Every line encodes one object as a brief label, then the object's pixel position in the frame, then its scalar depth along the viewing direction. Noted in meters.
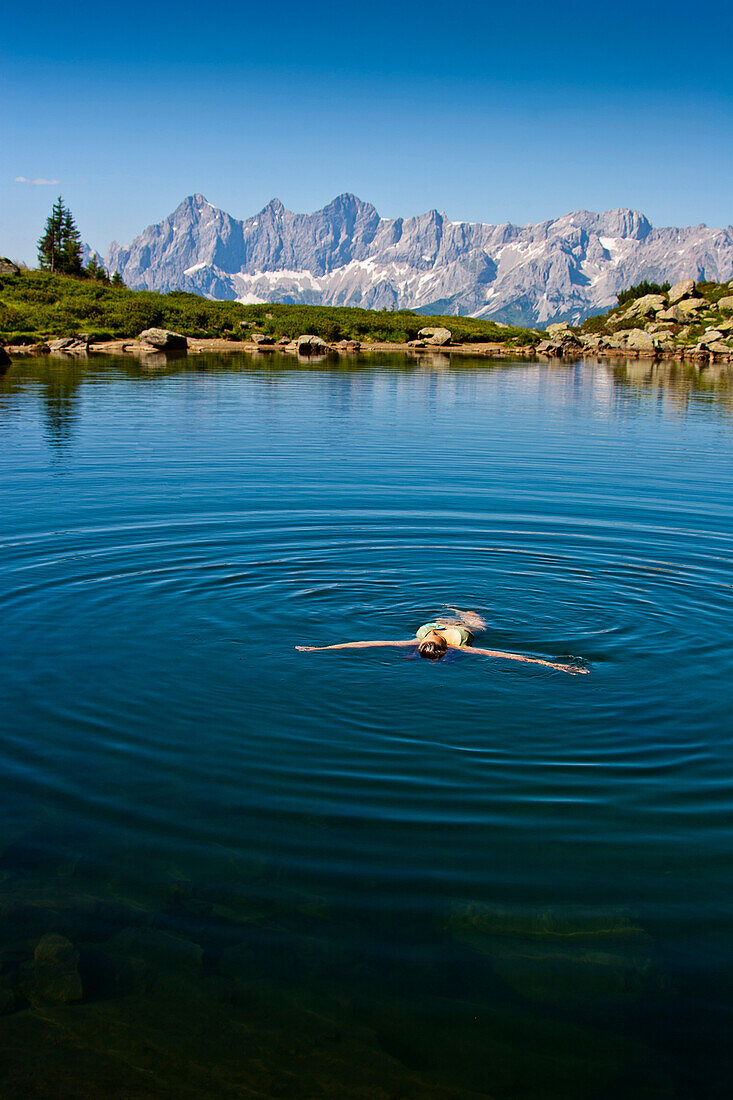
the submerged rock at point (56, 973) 5.00
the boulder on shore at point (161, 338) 87.69
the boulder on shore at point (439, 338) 124.81
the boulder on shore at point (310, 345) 102.00
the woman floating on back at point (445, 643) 9.58
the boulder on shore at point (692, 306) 126.49
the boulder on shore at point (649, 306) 133.60
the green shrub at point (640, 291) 148.75
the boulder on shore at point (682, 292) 135.25
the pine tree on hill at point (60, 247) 128.88
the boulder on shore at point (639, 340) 115.94
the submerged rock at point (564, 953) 5.14
